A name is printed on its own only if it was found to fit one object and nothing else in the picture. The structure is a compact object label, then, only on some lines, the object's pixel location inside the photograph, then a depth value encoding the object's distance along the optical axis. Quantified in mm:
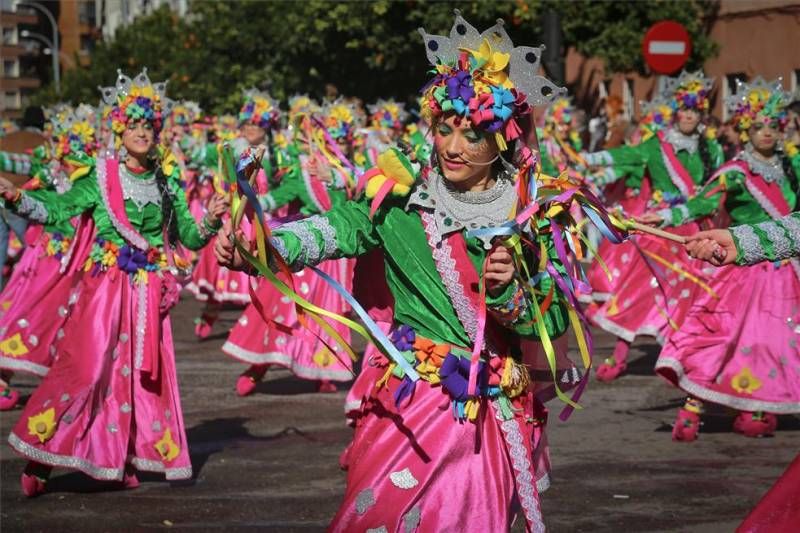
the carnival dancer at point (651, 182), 13062
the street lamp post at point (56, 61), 56628
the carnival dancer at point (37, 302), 11977
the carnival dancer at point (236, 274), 14930
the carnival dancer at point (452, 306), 5734
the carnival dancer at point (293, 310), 12414
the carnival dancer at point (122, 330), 9039
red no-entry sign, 19781
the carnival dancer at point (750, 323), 10234
